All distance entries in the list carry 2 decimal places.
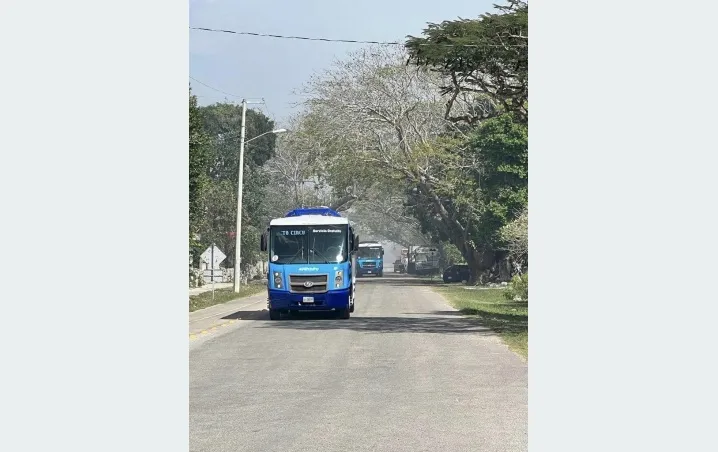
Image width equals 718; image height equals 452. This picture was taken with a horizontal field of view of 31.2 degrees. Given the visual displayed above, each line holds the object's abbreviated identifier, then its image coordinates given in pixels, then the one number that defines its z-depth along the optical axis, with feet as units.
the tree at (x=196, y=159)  142.92
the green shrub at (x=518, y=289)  151.26
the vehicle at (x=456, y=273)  253.85
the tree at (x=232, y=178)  215.51
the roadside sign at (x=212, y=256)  144.66
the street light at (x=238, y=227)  171.30
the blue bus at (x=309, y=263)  110.42
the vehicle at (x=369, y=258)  345.92
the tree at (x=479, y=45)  87.66
